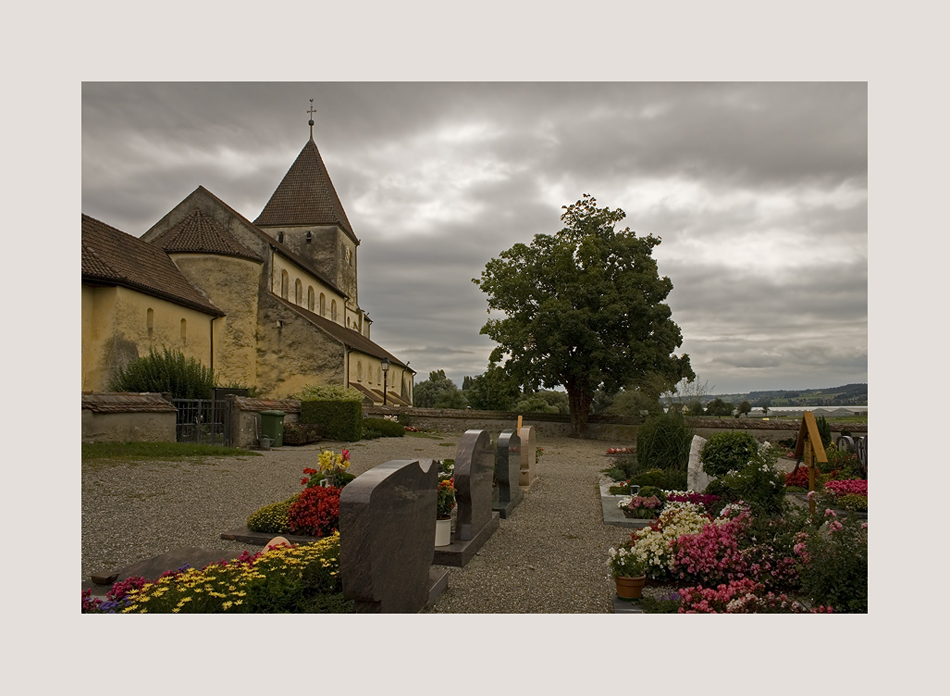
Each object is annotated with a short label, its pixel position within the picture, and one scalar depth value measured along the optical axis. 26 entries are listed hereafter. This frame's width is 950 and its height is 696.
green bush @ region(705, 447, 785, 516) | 7.02
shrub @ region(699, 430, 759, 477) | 10.15
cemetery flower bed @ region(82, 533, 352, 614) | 4.20
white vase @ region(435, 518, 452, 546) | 6.83
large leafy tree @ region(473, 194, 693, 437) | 26.47
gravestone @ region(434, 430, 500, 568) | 6.66
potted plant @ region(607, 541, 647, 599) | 5.34
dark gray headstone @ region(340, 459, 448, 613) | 4.00
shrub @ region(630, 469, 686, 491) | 11.33
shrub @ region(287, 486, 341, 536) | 7.36
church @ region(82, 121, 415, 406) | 19.88
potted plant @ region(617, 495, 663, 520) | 9.08
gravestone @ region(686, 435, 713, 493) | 10.68
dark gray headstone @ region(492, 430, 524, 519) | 9.83
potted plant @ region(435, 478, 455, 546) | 6.86
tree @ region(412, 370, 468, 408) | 61.16
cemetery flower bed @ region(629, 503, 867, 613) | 4.50
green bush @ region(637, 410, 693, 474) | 13.28
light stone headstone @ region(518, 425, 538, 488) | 12.59
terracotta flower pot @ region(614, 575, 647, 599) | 5.33
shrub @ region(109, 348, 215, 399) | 17.56
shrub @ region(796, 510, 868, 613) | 4.43
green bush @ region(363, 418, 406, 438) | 24.15
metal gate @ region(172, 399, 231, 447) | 16.97
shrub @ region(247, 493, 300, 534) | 7.53
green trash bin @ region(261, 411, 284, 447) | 18.75
